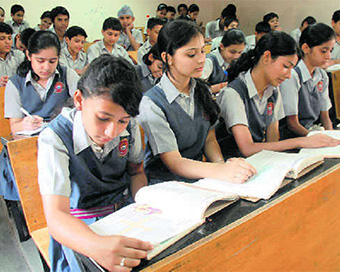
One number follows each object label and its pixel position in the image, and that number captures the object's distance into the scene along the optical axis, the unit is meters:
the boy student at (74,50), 3.93
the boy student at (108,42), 4.23
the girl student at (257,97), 1.53
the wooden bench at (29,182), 1.28
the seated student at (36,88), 1.91
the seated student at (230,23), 4.89
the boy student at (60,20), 4.82
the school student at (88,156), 0.84
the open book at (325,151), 1.18
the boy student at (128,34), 5.42
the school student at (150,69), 2.47
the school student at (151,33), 4.17
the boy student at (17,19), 5.42
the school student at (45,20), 5.38
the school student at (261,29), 5.04
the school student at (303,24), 5.54
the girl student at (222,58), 3.02
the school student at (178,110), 1.34
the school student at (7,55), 3.35
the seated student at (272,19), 5.92
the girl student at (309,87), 1.86
